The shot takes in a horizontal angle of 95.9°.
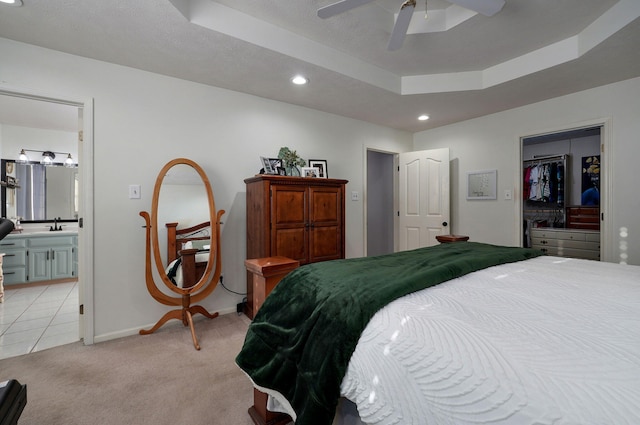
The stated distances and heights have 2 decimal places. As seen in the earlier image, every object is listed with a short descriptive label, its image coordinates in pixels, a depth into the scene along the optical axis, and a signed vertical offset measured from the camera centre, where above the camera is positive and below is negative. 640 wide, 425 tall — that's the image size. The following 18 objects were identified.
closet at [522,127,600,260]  4.31 +0.28
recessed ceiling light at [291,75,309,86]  2.77 +1.29
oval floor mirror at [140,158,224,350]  2.53 -0.27
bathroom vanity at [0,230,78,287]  3.93 -0.64
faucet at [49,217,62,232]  4.46 -0.24
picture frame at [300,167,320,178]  3.38 +0.46
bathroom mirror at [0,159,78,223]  4.30 +0.30
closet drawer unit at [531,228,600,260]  4.04 -0.47
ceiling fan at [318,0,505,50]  1.70 +1.24
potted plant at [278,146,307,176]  3.27 +0.58
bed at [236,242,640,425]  0.62 -0.36
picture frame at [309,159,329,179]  3.59 +0.58
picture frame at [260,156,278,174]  3.12 +0.48
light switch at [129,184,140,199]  2.59 +0.18
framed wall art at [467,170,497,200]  3.88 +0.37
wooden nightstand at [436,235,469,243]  2.67 -0.26
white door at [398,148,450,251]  4.17 +0.21
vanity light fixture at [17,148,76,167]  4.36 +0.83
